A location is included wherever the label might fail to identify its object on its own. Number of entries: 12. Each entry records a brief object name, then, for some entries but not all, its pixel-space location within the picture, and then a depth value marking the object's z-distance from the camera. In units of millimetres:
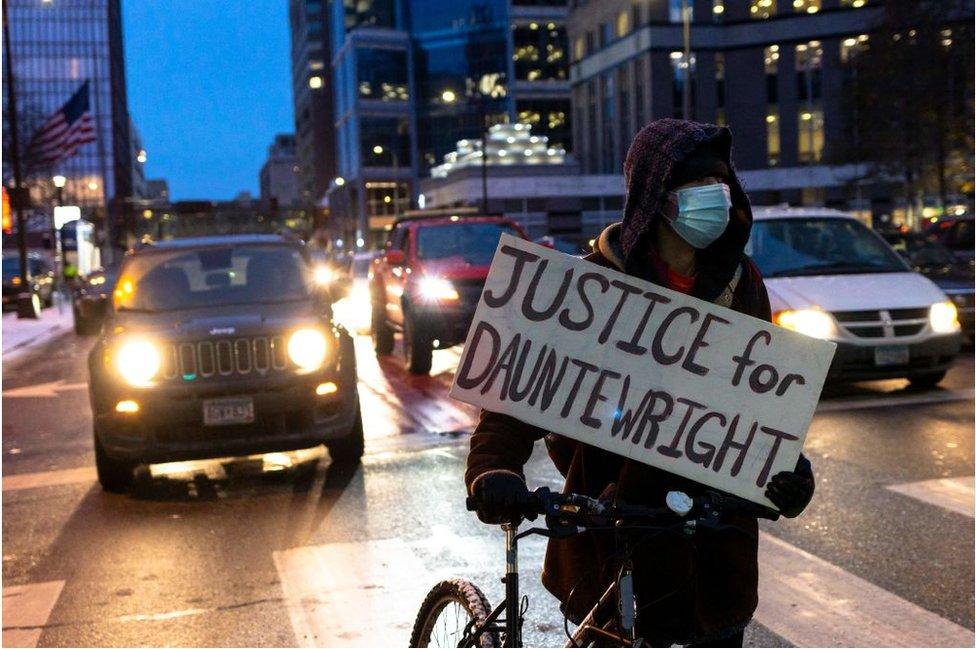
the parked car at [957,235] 18006
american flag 36031
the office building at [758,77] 66125
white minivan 10578
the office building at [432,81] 96125
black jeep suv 7746
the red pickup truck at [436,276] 14219
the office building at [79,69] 121312
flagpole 31156
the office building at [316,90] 137875
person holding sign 2701
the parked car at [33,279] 36188
